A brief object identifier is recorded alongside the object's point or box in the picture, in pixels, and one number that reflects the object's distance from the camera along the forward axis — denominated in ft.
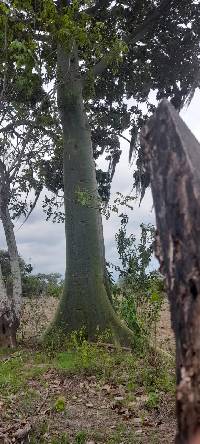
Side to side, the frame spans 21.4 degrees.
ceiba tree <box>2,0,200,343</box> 28.99
